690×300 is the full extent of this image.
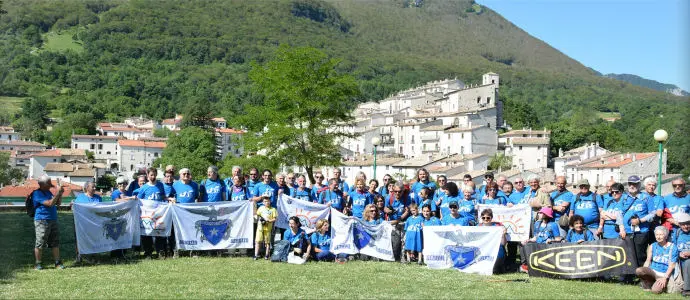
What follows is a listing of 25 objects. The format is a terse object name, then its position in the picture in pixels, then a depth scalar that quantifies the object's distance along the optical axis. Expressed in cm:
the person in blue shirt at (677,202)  1184
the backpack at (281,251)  1359
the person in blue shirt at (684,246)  1095
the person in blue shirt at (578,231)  1221
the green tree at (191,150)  9156
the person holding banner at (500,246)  1303
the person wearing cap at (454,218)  1355
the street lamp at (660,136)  1664
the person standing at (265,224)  1402
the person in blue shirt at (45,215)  1225
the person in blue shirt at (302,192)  1492
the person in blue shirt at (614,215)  1227
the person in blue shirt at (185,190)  1429
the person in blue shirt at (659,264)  1105
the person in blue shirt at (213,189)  1451
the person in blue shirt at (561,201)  1284
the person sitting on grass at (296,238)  1372
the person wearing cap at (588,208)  1258
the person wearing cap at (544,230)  1270
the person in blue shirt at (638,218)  1190
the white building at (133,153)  13425
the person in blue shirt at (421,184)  1484
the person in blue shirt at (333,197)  1495
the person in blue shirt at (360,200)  1482
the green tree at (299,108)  3048
